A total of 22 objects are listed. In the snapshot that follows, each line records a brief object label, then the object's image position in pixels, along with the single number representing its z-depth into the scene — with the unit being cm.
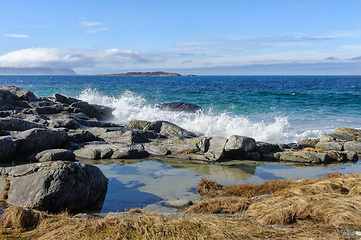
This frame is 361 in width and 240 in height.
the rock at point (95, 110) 1930
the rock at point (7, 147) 802
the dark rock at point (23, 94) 1743
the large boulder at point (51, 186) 509
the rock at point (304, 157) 988
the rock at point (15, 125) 986
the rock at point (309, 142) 1284
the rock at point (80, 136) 1059
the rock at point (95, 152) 927
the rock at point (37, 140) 859
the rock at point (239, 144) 964
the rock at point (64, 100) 2030
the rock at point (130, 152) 945
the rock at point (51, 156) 800
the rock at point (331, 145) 1165
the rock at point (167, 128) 1400
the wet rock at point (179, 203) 546
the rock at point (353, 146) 1144
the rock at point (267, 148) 1055
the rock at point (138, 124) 1494
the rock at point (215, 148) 962
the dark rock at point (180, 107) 2398
